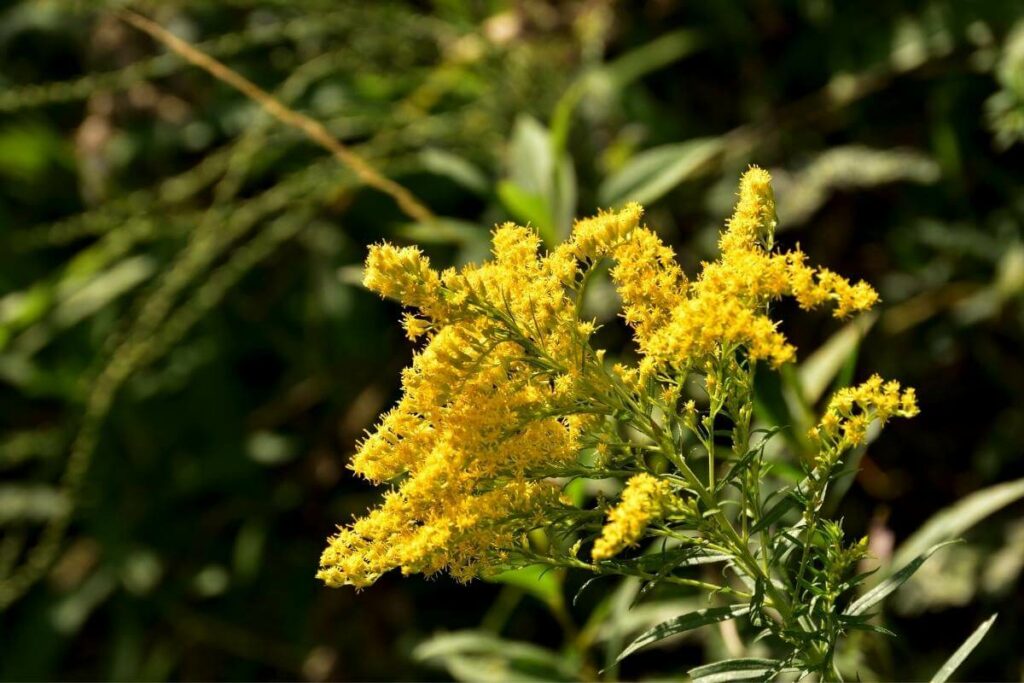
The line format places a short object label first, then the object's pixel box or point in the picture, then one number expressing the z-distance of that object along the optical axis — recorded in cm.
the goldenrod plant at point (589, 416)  215
